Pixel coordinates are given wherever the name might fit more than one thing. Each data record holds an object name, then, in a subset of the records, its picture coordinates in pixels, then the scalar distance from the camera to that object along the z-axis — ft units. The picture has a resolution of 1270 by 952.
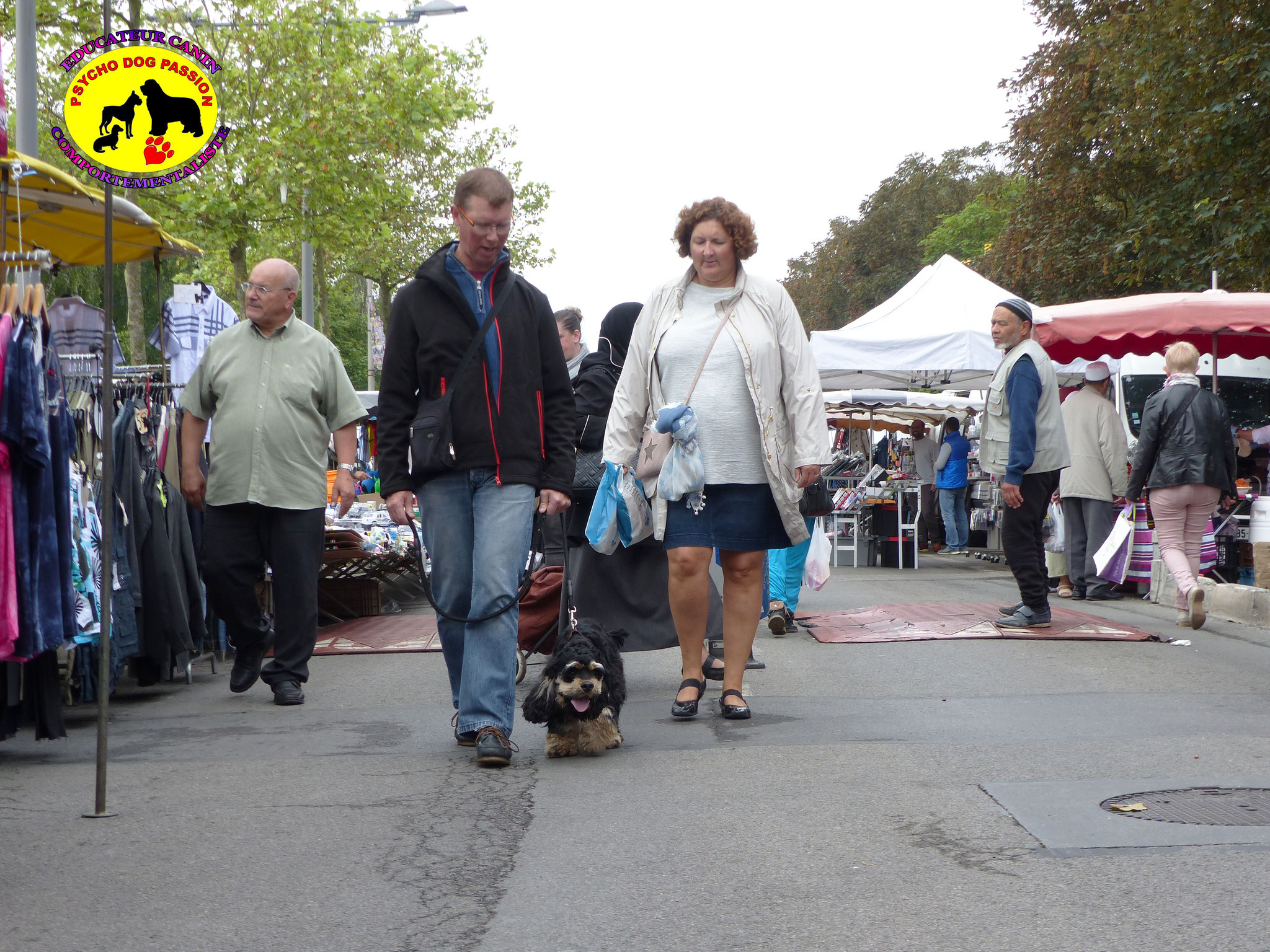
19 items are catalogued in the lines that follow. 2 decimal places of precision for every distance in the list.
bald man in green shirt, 22.80
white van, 55.52
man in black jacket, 17.53
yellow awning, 19.95
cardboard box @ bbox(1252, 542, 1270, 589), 34.45
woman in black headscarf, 23.35
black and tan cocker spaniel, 17.47
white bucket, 36.55
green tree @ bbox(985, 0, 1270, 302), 52.21
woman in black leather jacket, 32.63
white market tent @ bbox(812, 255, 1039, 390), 49.42
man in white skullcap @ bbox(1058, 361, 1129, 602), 41.14
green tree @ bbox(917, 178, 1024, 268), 173.06
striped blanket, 39.78
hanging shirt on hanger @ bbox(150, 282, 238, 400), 31.35
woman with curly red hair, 19.71
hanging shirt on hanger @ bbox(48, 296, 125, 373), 27.68
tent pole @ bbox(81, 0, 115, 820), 14.70
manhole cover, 13.89
